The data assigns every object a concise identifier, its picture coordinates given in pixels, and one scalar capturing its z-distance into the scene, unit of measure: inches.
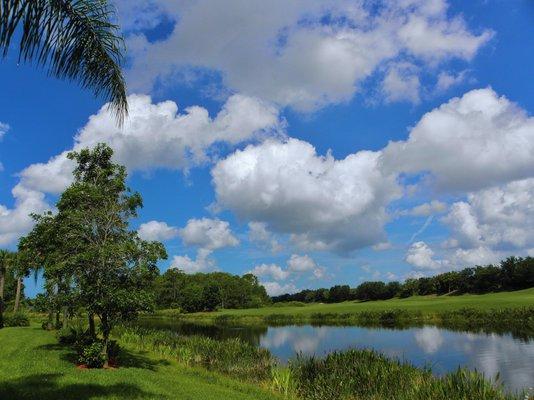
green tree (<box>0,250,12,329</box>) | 2605.3
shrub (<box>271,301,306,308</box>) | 6615.2
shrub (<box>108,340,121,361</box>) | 973.8
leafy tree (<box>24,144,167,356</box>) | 884.0
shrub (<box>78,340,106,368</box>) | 896.9
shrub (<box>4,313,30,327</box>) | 2231.8
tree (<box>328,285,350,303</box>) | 7249.0
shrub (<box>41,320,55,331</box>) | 1915.1
